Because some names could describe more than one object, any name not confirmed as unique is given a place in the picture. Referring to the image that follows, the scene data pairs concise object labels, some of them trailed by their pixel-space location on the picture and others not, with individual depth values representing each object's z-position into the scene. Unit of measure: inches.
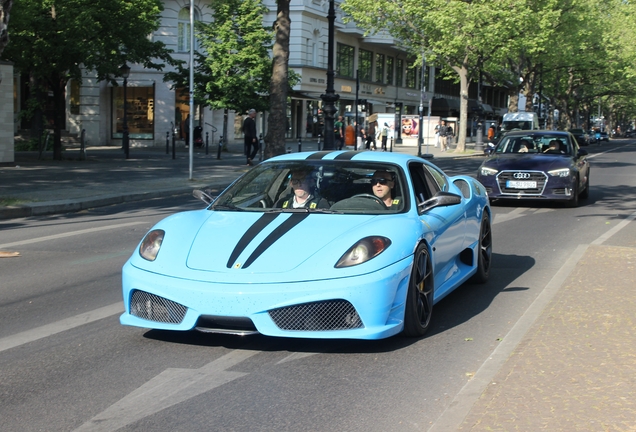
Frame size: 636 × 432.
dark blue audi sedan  629.0
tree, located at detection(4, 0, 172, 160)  1096.2
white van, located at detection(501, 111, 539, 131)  2050.9
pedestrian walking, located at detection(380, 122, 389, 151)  1794.2
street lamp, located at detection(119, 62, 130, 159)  1227.4
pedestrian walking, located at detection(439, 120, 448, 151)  2078.1
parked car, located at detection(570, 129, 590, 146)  2552.2
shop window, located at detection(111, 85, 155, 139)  1811.0
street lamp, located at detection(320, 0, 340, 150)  1125.7
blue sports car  211.0
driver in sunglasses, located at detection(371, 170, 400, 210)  259.8
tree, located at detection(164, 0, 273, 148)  1408.7
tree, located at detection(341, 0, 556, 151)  1715.1
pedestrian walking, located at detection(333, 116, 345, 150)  1777.4
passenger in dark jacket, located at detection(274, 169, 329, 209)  262.8
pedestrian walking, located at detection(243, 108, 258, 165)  1144.2
